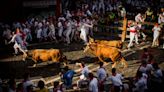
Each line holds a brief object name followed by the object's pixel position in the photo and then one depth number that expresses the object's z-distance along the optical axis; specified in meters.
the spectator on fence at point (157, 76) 14.95
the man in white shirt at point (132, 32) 23.58
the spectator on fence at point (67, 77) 15.13
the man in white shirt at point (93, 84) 13.51
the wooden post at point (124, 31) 25.61
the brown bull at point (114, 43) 20.92
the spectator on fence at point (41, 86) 12.53
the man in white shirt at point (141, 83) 13.93
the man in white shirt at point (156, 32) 23.42
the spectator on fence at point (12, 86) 12.84
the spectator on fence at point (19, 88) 12.81
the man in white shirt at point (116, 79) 14.24
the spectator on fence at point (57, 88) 12.89
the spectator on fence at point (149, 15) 30.22
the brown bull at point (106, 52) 18.81
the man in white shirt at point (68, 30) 24.89
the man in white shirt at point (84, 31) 24.43
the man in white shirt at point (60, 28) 25.34
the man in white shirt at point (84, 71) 15.46
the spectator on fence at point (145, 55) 18.32
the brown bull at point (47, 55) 18.75
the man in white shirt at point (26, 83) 13.66
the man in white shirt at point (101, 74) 15.20
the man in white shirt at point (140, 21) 25.11
